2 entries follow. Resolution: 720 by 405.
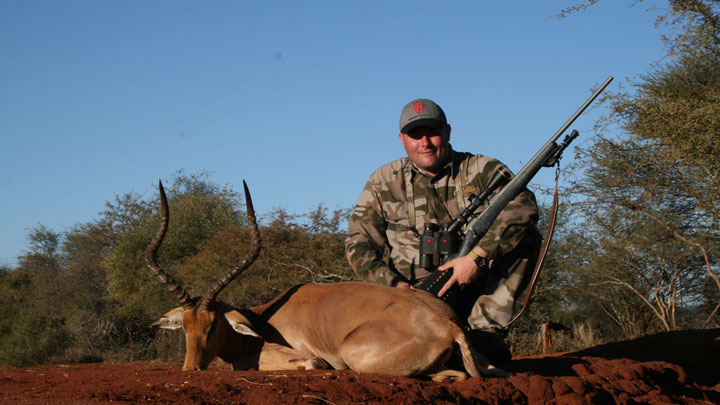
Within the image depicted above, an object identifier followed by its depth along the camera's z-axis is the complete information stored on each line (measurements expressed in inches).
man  216.4
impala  176.2
